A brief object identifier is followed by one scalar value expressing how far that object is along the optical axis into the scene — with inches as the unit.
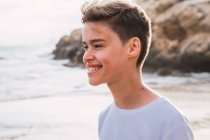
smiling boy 45.7
